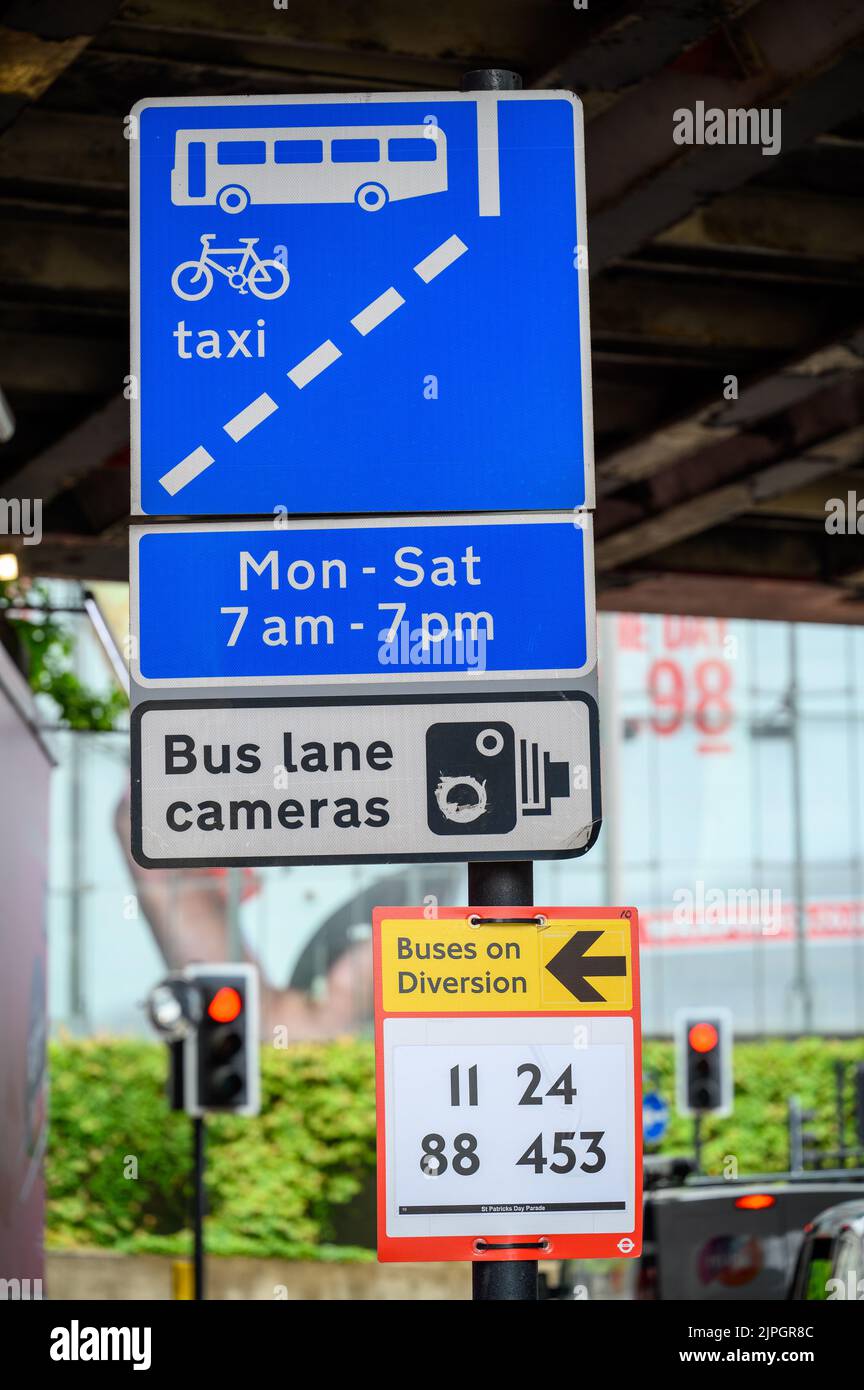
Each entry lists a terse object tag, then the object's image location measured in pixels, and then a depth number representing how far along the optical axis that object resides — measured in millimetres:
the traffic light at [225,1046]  12938
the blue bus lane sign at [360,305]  3387
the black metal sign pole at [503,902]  3193
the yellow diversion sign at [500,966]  3223
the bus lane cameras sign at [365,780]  3219
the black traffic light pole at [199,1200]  11922
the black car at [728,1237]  12102
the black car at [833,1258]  7653
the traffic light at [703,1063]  17250
